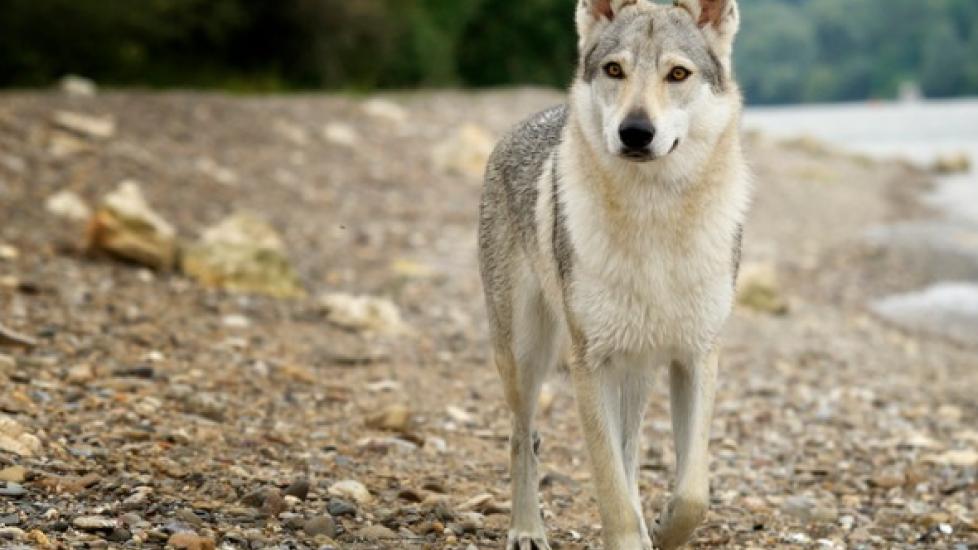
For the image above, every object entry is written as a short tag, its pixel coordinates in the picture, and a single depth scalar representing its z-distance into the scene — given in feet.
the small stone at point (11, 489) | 30.60
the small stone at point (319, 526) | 32.53
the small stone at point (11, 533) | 27.45
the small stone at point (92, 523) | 29.14
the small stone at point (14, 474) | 31.76
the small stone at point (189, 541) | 28.73
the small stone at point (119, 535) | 28.91
